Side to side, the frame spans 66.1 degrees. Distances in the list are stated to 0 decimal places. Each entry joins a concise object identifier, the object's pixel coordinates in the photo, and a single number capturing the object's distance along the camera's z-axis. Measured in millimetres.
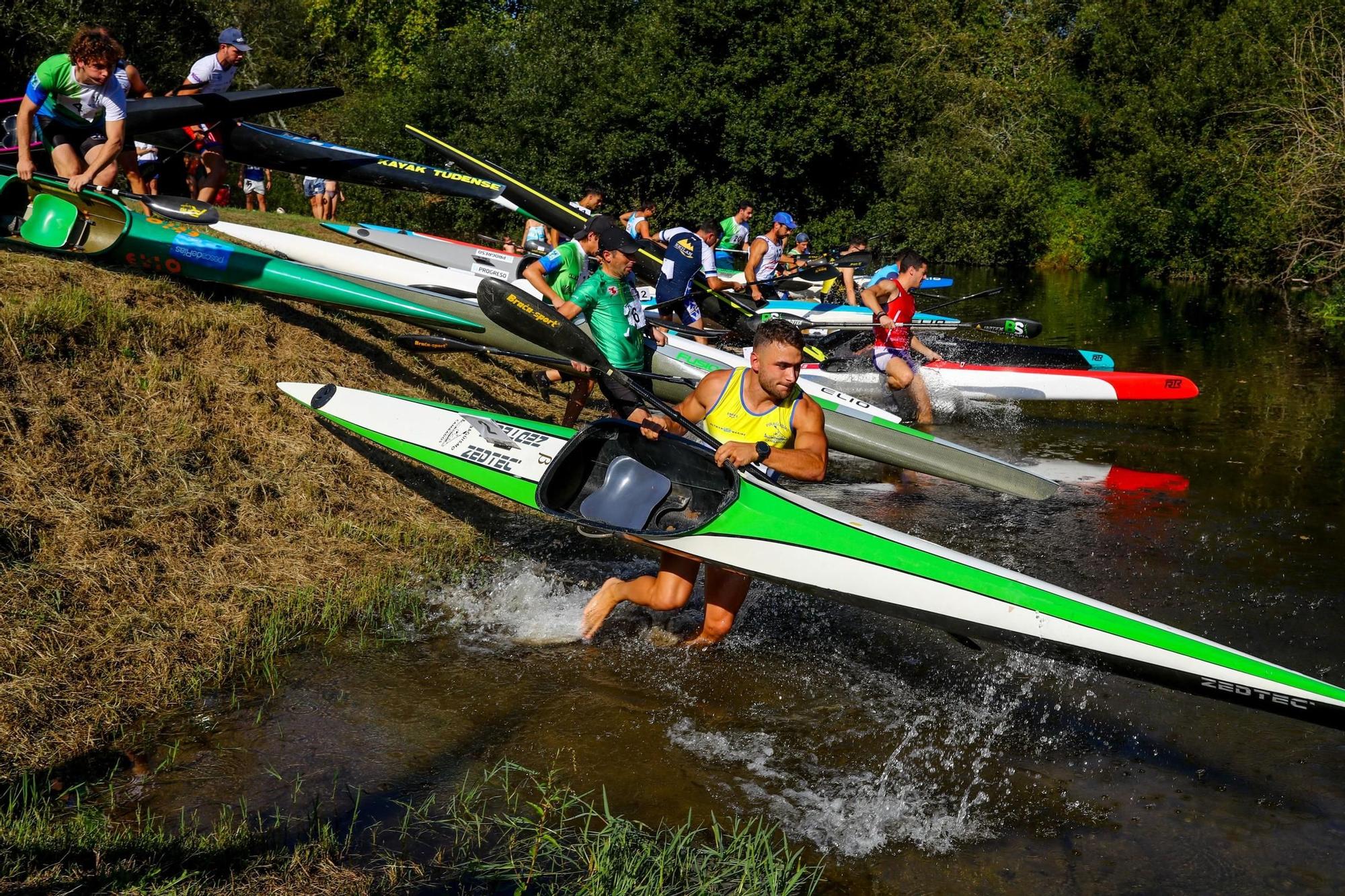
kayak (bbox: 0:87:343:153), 8211
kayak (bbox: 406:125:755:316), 10516
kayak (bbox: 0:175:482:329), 7230
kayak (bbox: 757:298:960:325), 12383
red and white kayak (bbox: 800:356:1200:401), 10797
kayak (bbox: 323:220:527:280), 11422
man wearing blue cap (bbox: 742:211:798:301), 13633
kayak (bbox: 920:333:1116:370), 11422
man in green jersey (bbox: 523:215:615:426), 7125
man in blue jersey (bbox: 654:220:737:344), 10727
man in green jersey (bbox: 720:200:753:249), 16609
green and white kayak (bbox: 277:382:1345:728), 3939
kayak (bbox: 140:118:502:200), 9922
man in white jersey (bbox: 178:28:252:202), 8430
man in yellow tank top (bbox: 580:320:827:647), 4867
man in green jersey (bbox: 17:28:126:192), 7133
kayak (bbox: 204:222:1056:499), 7902
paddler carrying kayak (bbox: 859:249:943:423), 10133
